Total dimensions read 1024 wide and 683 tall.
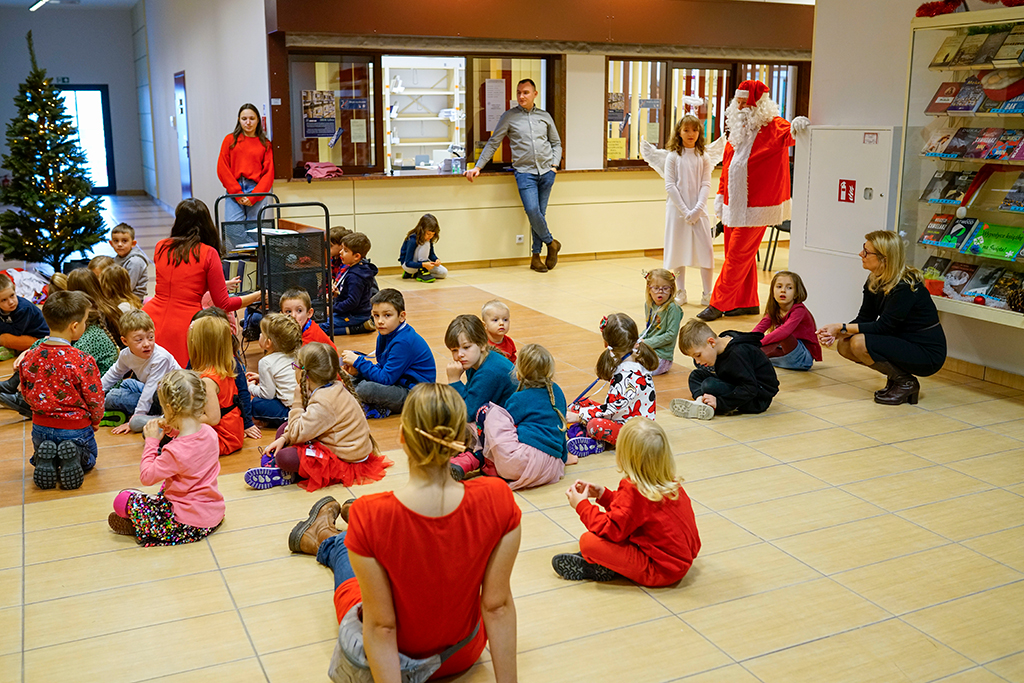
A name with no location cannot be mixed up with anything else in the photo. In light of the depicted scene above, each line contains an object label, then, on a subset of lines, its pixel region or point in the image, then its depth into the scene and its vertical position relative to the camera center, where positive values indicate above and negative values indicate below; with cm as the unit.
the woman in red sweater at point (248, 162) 898 -2
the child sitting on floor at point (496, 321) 480 -82
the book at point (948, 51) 584 +66
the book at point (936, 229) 602 -46
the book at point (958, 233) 588 -47
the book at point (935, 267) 610 -71
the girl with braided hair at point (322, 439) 415 -126
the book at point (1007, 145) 554 +8
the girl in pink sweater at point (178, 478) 360 -124
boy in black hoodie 524 -123
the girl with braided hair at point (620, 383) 472 -113
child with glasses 600 -103
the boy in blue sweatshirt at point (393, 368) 520 -116
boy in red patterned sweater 422 -107
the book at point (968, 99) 573 +36
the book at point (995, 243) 557 -51
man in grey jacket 1007 +6
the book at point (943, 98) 589 +38
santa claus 785 -25
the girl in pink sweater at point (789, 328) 608 -112
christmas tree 925 -29
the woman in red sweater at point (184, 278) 568 -71
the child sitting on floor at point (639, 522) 312 -126
